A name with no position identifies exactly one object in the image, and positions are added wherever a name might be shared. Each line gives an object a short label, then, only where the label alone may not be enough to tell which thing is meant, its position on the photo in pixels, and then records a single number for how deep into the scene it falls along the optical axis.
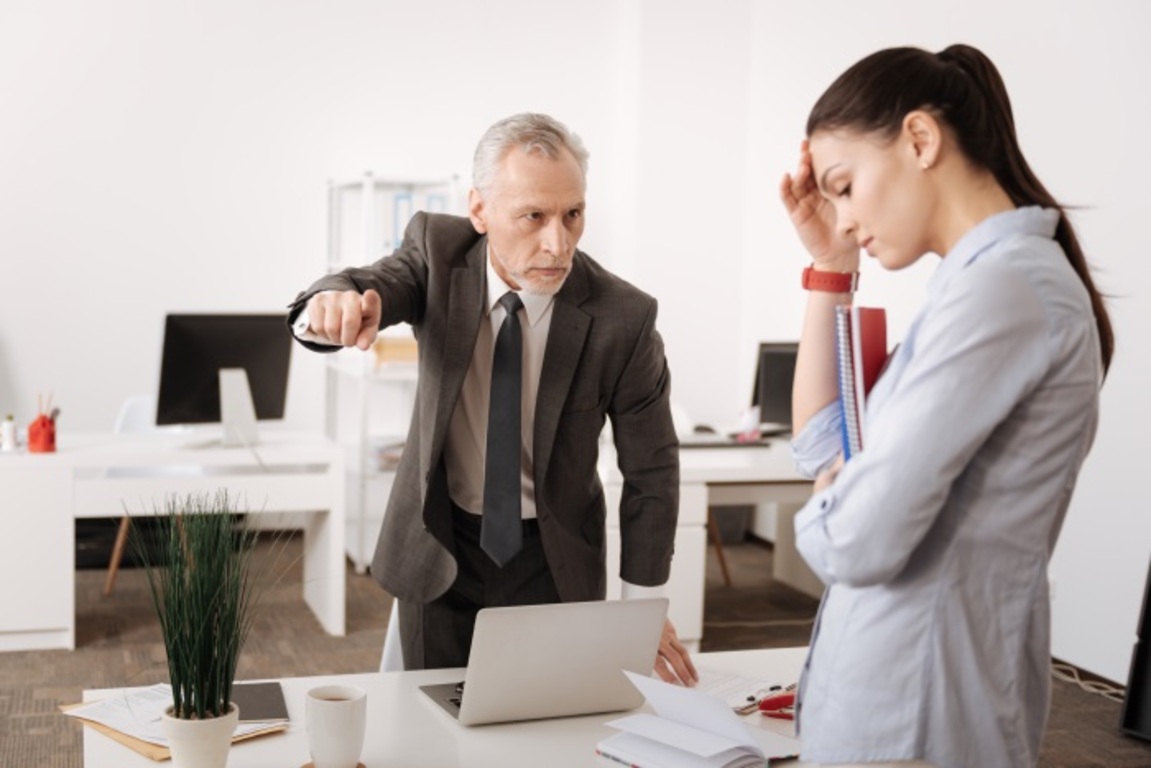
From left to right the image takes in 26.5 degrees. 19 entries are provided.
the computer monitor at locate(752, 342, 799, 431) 7.87
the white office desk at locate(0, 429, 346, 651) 6.79
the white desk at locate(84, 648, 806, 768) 3.38
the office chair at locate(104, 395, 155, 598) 8.18
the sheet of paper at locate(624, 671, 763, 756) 3.28
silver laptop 3.42
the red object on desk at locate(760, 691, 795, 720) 3.64
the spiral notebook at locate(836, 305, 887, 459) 3.05
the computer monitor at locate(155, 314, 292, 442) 7.21
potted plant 3.14
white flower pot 3.20
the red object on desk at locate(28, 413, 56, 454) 6.95
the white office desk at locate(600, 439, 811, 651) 6.66
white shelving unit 8.95
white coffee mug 3.28
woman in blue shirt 2.84
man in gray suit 3.81
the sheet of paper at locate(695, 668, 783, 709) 3.70
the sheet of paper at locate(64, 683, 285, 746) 3.43
